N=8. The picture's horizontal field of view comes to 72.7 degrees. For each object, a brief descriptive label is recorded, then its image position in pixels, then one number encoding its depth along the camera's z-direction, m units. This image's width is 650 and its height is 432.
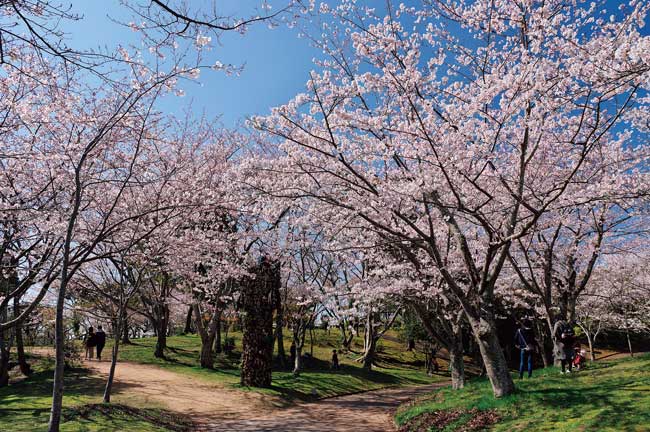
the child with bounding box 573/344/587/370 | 15.51
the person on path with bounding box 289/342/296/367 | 25.07
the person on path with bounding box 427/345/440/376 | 29.41
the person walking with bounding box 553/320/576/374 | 12.88
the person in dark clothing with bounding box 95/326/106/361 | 20.51
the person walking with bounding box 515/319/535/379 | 13.66
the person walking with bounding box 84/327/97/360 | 20.23
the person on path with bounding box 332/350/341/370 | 24.64
